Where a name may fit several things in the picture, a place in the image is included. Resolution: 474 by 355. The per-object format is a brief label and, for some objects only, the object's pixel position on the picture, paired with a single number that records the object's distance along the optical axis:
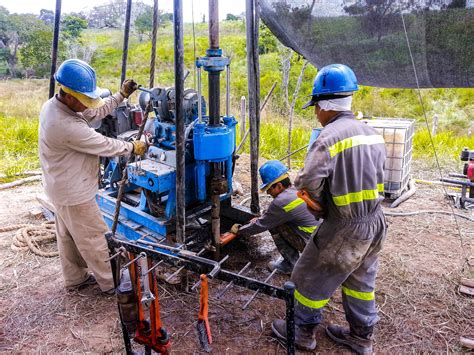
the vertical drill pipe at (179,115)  2.95
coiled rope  4.36
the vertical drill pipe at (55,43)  3.93
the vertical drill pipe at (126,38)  4.33
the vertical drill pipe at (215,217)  3.52
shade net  2.93
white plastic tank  5.51
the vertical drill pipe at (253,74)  3.75
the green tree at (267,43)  19.00
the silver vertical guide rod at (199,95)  3.27
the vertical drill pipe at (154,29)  3.17
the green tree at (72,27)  23.46
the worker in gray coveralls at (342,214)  2.52
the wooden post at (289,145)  6.71
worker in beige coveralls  3.17
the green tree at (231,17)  38.52
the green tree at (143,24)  27.66
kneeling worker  3.45
